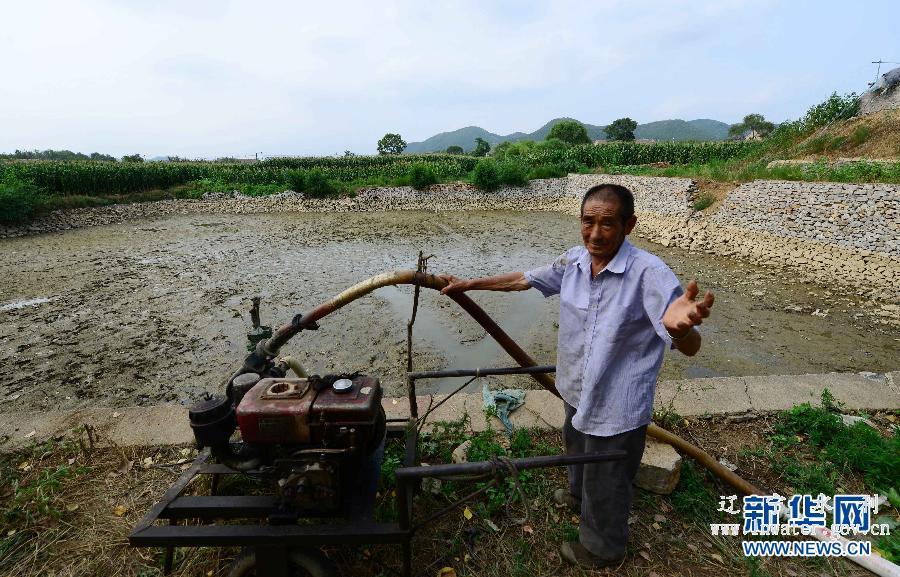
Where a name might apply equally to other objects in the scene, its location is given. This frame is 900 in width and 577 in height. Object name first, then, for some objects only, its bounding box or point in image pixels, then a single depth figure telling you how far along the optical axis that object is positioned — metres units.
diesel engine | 2.03
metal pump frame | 1.82
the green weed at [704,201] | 15.06
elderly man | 1.82
